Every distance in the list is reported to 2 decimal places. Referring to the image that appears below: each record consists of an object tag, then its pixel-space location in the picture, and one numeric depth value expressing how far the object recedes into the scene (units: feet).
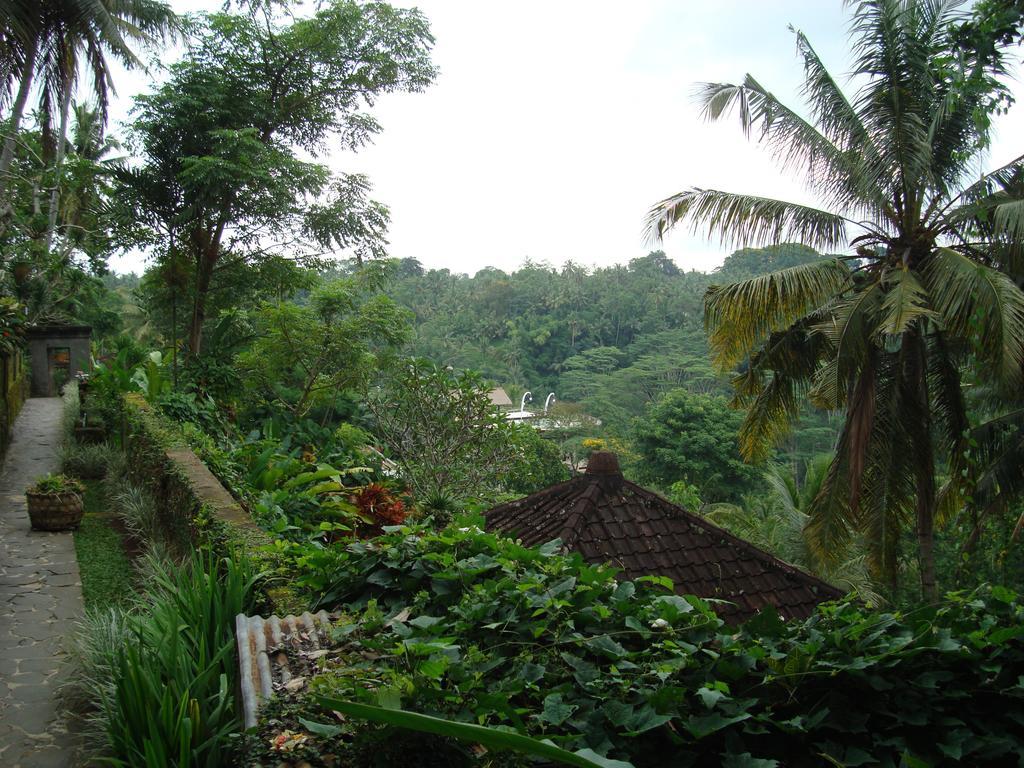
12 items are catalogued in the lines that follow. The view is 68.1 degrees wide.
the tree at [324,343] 40.24
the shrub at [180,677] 8.20
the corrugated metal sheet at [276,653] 7.20
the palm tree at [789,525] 55.98
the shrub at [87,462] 30.30
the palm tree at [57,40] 26.30
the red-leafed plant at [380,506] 19.34
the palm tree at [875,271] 29.17
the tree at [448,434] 27.20
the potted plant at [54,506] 23.04
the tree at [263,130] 39.24
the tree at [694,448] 84.48
